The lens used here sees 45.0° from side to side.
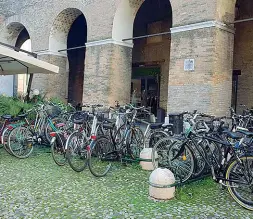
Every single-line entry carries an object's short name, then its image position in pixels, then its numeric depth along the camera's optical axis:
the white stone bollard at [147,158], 5.48
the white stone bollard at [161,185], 3.98
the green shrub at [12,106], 7.68
